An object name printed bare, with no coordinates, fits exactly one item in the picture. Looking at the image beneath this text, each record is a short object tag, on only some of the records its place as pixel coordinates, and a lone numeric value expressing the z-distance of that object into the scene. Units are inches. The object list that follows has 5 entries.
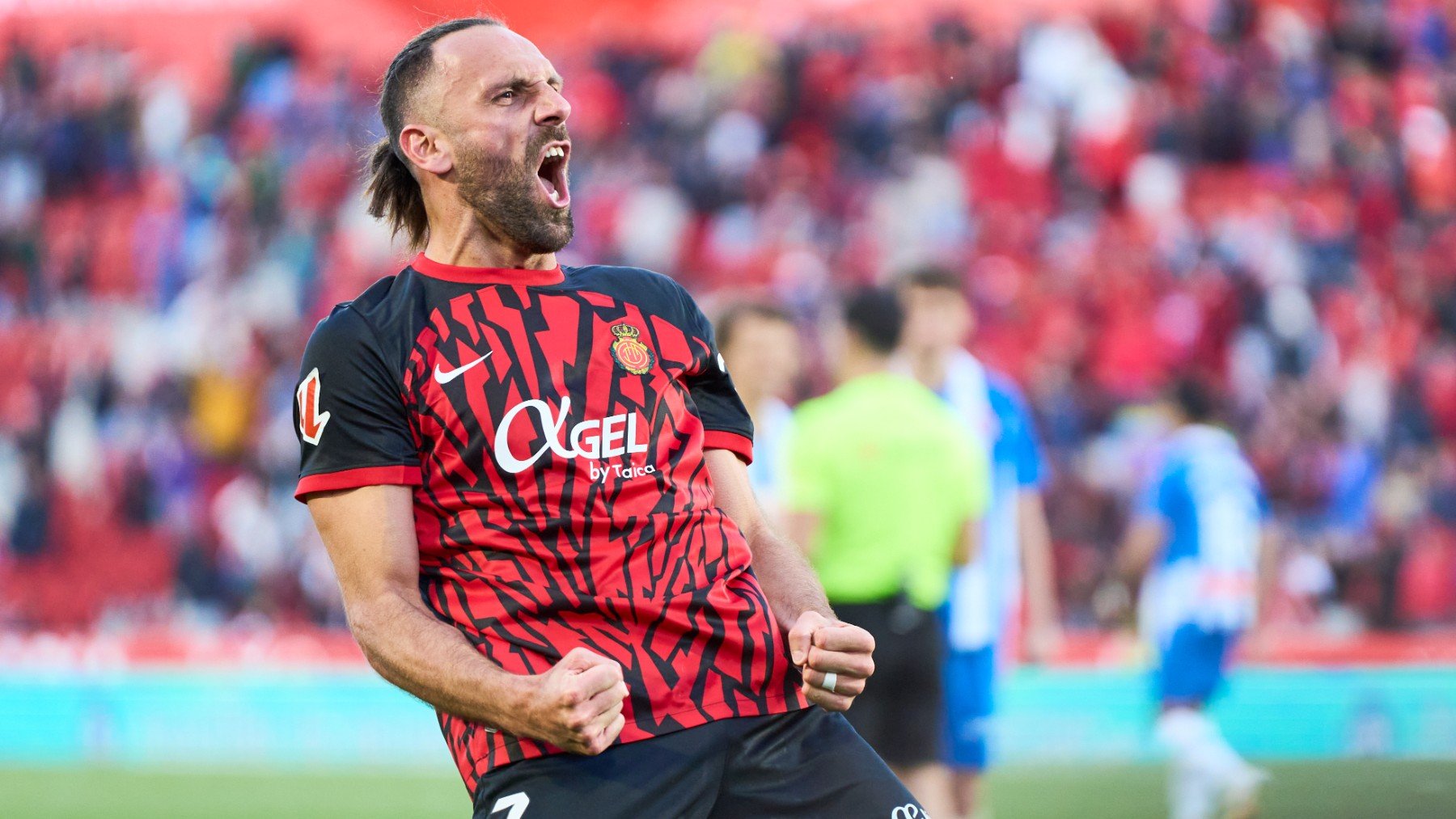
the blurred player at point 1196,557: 575.5
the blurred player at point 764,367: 481.4
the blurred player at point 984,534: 490.0
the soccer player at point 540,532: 191.8
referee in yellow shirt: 437.7
